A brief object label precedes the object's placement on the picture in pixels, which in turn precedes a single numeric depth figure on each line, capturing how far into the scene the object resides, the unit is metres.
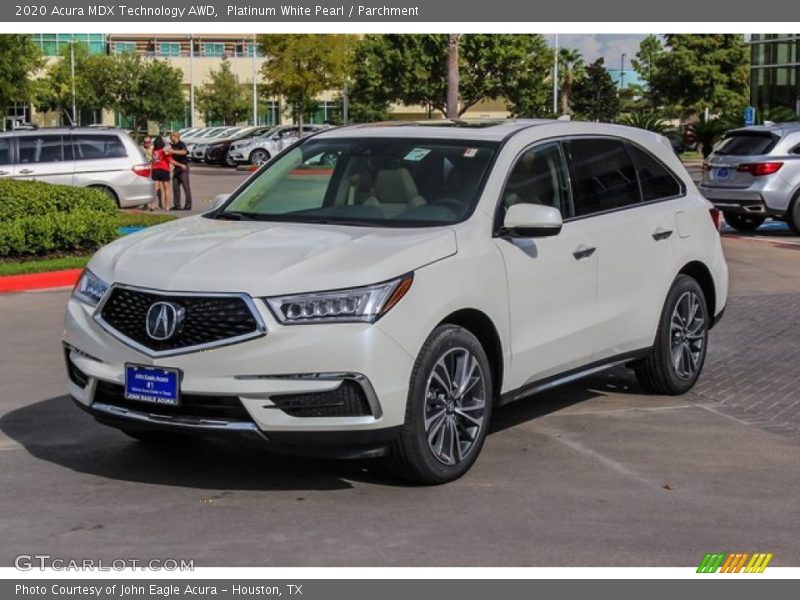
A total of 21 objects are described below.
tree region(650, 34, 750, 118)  73.38
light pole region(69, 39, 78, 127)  85.19
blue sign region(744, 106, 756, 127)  34.56
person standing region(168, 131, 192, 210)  27.64
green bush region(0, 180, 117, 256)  15.99
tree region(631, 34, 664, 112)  87.00
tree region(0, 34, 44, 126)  29.00
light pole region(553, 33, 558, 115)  72.96
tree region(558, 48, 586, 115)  95.75
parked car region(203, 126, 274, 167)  50.85
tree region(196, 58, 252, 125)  90.44
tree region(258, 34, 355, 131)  50.78
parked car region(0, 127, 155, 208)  23.08
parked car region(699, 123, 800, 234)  20.44
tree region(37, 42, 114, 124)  82.88
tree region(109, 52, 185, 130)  82.56
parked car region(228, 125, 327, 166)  49.34
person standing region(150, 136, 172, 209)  27.31
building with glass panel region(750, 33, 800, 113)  47.62
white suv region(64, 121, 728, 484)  6.19
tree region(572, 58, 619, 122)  93.19
